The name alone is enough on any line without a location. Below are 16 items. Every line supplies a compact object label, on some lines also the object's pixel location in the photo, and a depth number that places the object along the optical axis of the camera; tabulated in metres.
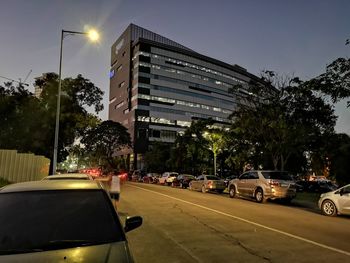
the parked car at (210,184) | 31.94
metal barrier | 24.89
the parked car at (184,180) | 40.89
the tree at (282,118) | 34.53
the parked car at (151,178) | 55.34
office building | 112.19
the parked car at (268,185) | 21.88
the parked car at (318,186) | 42.23
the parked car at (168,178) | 47.09
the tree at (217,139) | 48.28
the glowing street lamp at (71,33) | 24.59
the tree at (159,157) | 79.88
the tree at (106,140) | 85.44
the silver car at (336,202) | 15.62
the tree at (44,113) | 31.85
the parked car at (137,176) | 68.34
